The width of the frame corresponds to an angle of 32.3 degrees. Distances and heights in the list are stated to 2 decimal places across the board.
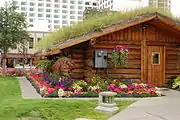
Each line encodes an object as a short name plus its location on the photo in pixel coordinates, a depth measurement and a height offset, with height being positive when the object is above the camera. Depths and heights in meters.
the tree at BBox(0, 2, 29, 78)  22.19 +2.55
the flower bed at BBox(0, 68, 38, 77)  26.23 -0.93
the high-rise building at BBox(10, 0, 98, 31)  129.38 +21.88
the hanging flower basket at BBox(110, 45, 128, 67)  13.59 +0.24
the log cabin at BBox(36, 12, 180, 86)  14.15 +0.55
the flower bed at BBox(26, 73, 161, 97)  11.74 -1.06
